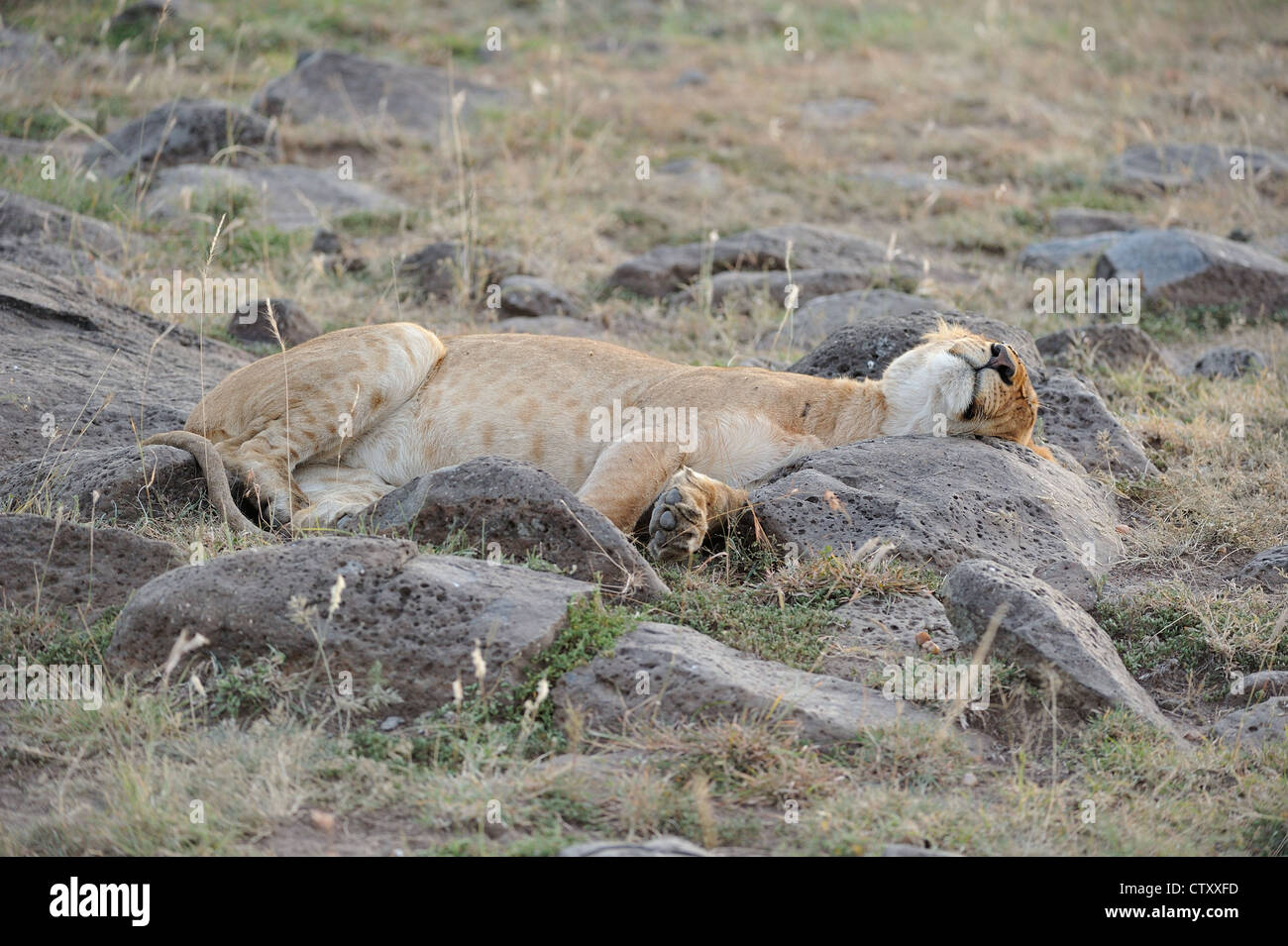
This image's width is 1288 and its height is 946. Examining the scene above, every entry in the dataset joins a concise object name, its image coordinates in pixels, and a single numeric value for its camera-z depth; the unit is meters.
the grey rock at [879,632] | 8.01
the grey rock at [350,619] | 7.16
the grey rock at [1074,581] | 9.04
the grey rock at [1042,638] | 7.43
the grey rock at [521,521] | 8.38
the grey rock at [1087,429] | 12.16
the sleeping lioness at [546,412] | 10.17
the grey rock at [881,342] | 12.18
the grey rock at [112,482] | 9.16
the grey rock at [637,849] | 5.74
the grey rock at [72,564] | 7.79
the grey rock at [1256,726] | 7.46
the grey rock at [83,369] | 10.86
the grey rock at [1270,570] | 9.67
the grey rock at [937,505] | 9.33
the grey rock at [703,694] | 7.11
